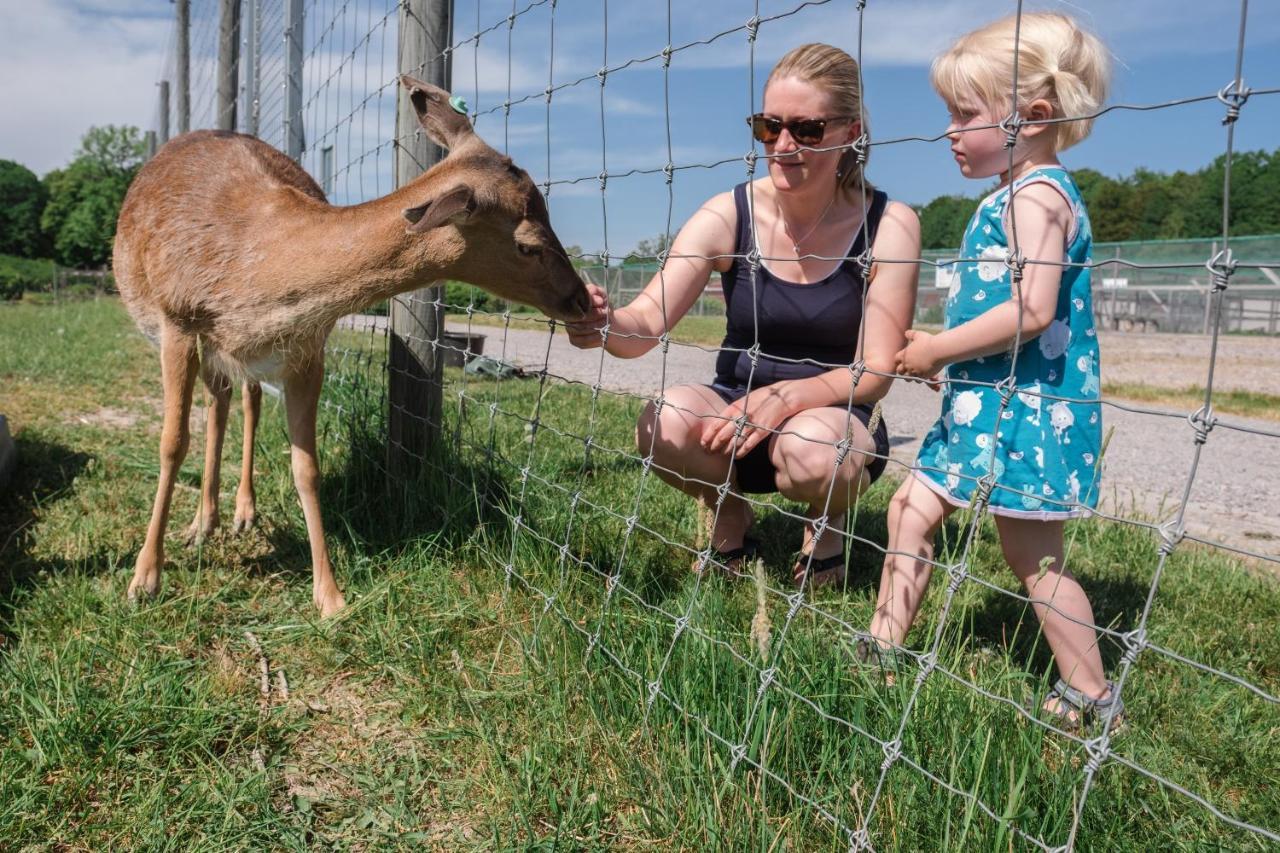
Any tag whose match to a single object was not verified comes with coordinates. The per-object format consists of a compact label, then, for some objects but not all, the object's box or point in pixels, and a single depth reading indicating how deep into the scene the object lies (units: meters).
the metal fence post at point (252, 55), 7.13
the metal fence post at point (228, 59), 7.90
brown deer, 3.03
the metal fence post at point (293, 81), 5.92
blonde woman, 2.73
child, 2.14
